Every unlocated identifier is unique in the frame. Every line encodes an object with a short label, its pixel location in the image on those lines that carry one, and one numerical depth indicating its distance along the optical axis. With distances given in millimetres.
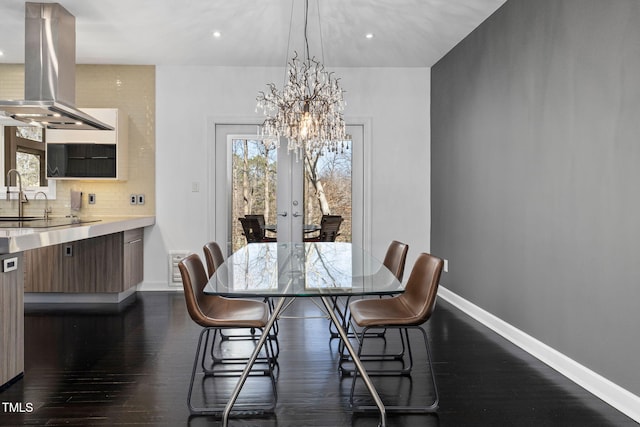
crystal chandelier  3592
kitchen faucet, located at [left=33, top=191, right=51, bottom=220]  5473
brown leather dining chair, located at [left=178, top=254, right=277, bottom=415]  2371
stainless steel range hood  3914
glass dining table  2094
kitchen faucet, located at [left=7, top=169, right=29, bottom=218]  5262
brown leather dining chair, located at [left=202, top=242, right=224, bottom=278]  3192
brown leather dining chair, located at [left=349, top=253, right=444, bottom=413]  2461
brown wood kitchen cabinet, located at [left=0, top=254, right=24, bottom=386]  2684
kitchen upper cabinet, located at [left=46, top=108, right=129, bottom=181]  5293
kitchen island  4773
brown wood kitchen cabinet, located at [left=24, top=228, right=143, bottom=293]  4805
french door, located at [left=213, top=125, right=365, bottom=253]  5805
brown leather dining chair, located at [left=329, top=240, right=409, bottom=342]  3176
